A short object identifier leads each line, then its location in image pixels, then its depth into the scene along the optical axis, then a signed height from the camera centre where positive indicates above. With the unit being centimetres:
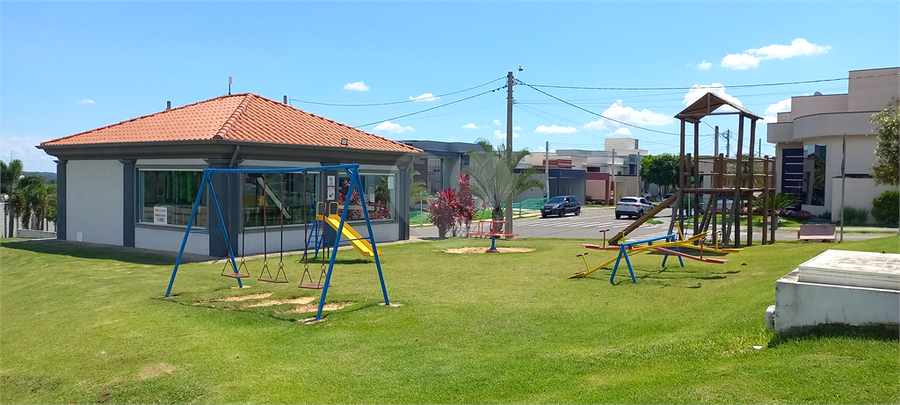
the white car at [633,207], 4350 -127
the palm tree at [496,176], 2661 +39
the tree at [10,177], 3637 +10
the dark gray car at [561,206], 4691 -139
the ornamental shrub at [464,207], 2462 -81
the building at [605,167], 6881 +236
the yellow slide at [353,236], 1470 -121
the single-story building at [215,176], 1756 +22
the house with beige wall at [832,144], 3608 +275
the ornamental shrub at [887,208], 3306 -83
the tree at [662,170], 6906 +191
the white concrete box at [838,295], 601 -99
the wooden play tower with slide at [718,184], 1847 +14
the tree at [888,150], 2025 +130
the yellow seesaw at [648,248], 1222 -115
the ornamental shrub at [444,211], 2434 -96
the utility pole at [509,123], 2538 +243
